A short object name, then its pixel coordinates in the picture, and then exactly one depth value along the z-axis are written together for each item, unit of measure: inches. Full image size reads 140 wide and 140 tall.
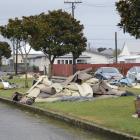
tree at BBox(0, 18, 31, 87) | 1541.6
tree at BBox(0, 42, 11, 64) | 3646.7
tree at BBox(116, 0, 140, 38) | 550.3
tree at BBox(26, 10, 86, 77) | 1786.4
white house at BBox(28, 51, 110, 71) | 3771.9
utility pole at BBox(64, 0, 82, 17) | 3125.0
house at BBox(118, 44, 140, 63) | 3302.2
